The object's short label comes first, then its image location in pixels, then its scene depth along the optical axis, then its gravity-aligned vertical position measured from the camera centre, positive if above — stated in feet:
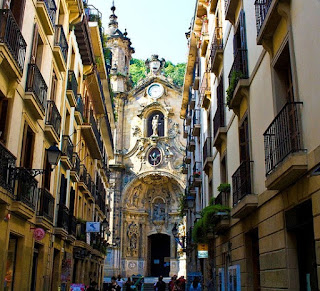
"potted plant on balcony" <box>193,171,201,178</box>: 80.02 +18.08
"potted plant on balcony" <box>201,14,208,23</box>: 74.43 +41.60
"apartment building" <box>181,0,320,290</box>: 24.12 +8.96
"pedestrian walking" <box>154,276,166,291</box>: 81.22 -0.98
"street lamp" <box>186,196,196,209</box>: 77.46 +13.15
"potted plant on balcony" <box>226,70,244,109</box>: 39.27 +17.08
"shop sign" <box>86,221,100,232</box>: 72.76 +8.28
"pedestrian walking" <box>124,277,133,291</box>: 84.55 -0.92
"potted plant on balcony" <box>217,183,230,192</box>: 46.41 +9.29
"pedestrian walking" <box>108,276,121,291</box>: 72.80 -1.10
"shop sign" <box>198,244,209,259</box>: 58.32 +3.83
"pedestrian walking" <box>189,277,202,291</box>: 67.51 -0.79
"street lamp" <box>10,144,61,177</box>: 40.09 +10.64
